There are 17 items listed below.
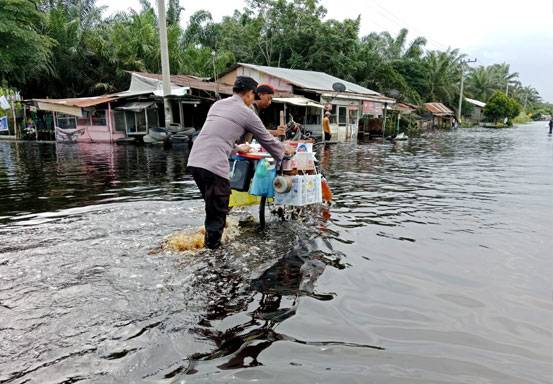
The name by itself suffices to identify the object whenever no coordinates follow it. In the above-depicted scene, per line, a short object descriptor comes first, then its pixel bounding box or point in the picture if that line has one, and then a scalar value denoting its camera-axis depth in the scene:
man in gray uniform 4.36
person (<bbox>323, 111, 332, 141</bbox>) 19.91
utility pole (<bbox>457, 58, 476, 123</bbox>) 54.59
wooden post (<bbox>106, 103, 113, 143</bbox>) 24.33
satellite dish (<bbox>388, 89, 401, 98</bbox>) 38.22
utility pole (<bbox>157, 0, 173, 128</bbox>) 20.39
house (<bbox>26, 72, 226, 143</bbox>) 23.00
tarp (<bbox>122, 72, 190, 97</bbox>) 23.22
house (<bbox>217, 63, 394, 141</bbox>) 25.66
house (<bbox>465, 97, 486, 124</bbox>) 63.02
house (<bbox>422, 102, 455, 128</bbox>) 48.38
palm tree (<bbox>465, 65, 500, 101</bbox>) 69.12
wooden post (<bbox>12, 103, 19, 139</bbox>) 26.95
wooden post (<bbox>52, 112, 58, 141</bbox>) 25.46
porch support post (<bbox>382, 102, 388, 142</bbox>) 31.79
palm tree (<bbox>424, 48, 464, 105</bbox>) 48.75
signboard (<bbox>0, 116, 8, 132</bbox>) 27.38
